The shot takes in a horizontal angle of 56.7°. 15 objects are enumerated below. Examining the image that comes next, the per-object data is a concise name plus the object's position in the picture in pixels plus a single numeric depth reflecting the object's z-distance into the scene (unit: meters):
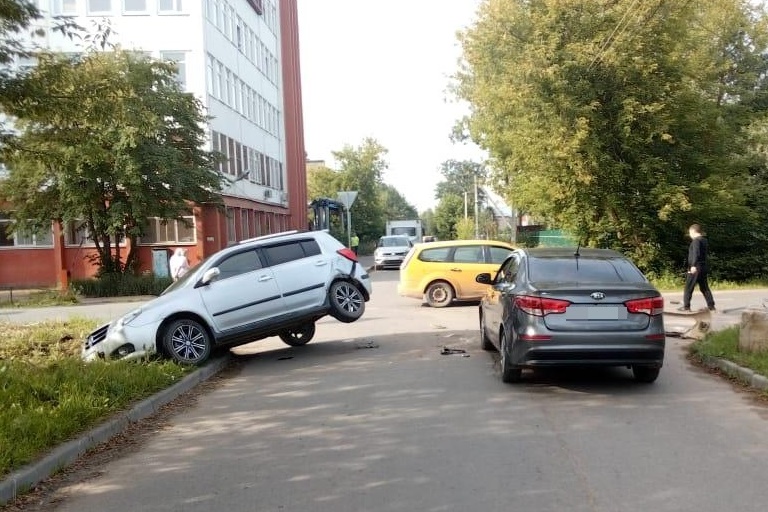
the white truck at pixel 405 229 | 49.91
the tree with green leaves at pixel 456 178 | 106.06
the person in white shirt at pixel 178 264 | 18.05
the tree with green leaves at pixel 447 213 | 88.38
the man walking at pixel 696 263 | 13.69
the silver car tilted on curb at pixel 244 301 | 9.61
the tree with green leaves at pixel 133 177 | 21.94
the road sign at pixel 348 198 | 39.81
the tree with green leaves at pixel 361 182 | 67.00
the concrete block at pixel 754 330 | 8.70
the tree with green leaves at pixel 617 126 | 19.88
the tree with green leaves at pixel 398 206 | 120.67
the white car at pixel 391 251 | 36.72
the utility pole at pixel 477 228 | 56.41
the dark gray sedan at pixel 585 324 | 7.28
